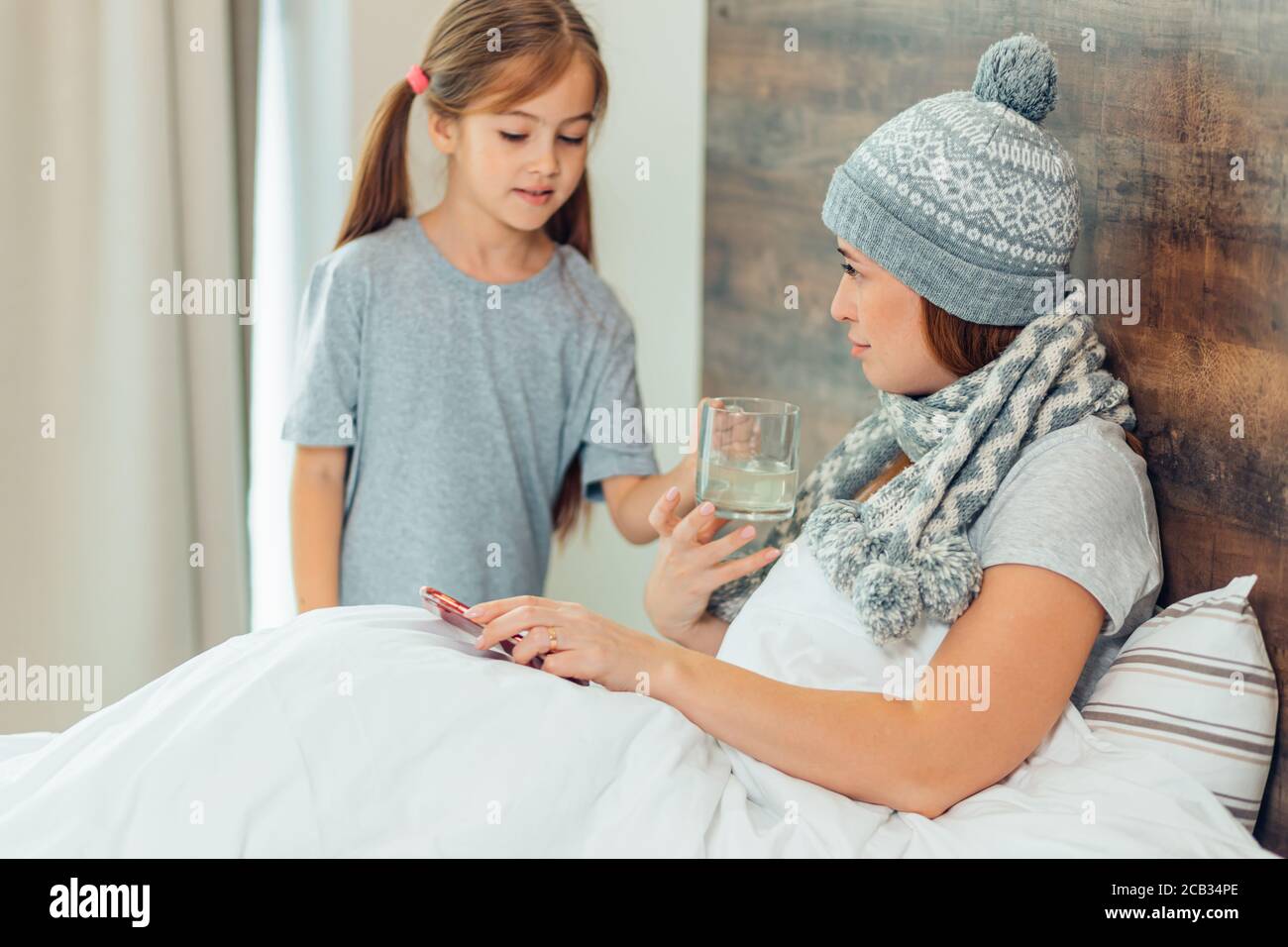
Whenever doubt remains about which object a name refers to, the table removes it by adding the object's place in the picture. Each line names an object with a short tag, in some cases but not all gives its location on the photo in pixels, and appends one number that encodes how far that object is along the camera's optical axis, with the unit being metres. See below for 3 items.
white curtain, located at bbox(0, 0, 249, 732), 2.12
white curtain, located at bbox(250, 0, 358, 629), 2.40
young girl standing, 1.89
